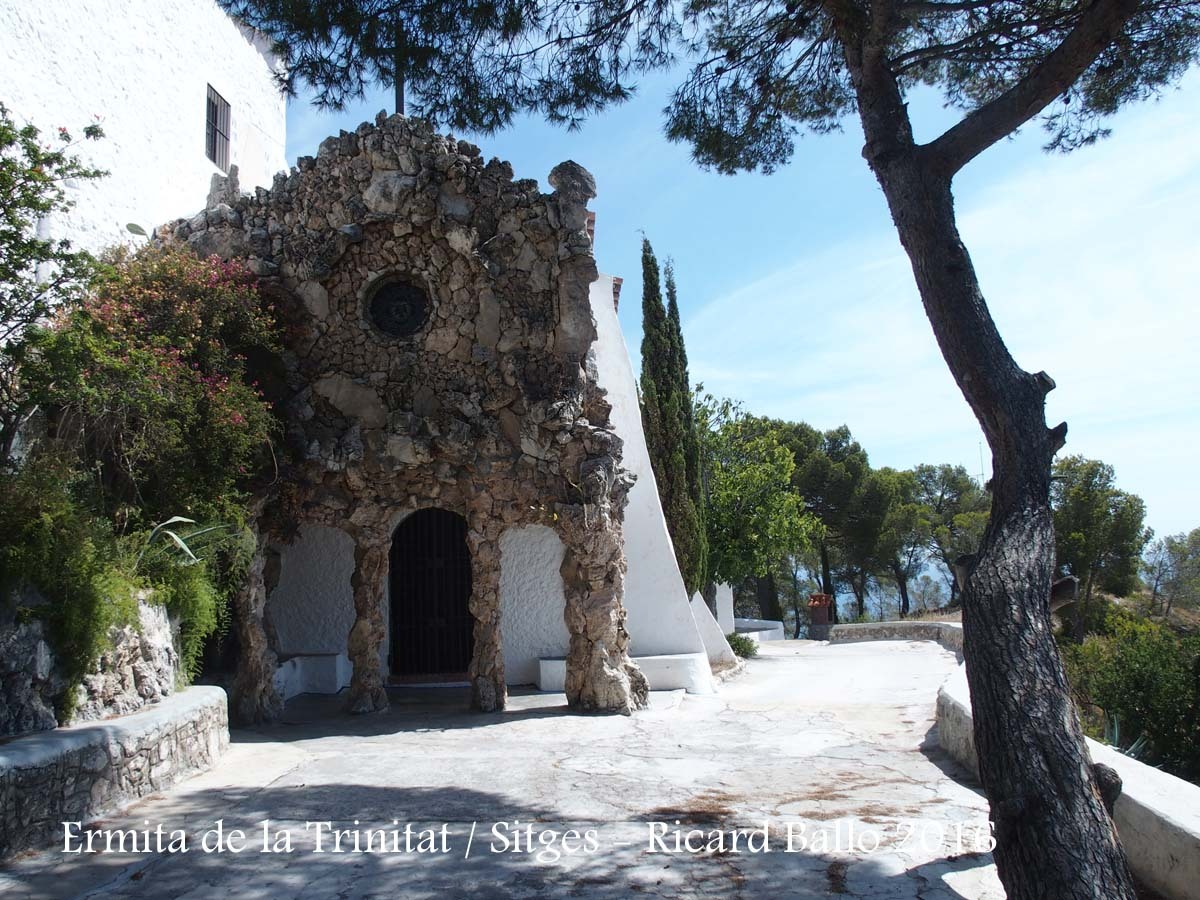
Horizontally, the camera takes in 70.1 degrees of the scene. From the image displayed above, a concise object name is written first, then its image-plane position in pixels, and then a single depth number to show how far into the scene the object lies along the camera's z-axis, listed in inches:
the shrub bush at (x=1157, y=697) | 284.8
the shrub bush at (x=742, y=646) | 756.6
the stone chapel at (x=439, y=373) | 405.4
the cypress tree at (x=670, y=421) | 649.6
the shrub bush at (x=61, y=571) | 223.3
